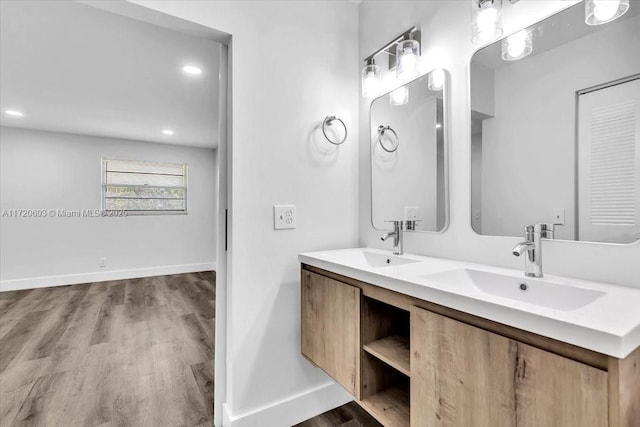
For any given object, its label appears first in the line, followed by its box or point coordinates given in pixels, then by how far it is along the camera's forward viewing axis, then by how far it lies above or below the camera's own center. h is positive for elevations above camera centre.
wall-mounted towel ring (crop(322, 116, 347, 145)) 1.79 +0.54
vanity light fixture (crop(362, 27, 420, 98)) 1.52 +0.82
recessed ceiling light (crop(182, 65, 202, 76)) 2.62 +1.28
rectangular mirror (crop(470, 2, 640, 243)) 0.93 +0.30
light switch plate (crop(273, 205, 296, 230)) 1.64 -0.02
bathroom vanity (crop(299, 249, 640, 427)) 0.59 -0.35
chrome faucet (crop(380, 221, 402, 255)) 1.57 -0.13
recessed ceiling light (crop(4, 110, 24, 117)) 3.68 +1.25
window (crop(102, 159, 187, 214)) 4.96 +0.45
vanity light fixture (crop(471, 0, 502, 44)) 1.15 +0.75
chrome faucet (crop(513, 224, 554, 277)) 1.00 -0.12
